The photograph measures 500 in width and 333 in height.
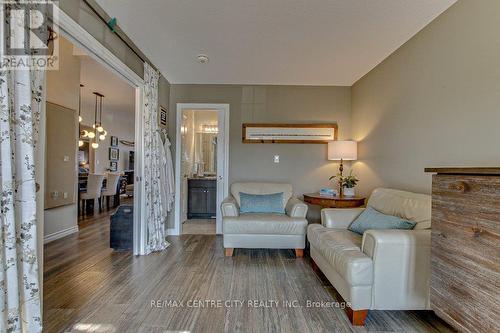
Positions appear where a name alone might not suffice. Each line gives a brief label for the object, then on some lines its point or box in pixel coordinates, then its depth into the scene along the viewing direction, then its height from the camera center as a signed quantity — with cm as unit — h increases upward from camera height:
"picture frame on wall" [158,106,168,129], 359 +66
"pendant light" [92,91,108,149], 633 +95
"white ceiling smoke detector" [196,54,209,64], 291 +126
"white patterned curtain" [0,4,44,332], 122 -23
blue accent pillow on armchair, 339 -58
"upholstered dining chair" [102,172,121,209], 590 -58
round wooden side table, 312 -49
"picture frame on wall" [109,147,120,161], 789 +22
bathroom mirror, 604 +27
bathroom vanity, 509 -74
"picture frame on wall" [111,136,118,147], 791 +63
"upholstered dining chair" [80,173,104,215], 517 -60
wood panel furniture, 102 -39
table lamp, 346 +19
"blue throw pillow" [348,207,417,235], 204 -52
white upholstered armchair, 300 -84
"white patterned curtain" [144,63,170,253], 305 -9
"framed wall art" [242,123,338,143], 394 +48
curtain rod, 198 +124
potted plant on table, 337 -31
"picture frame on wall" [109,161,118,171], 797 -15
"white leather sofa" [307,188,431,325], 170 -76
